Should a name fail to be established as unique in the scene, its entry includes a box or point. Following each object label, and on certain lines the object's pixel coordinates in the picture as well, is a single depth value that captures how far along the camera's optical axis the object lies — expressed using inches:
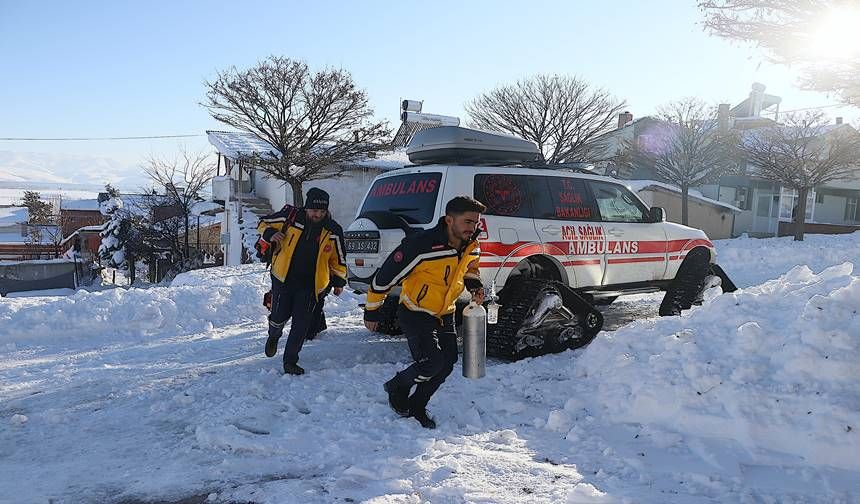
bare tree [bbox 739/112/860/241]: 1086.2
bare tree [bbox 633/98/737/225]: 1127.6
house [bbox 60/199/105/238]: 1939.0
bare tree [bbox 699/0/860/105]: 376.5
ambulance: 231.3
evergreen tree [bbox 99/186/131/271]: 1192.8
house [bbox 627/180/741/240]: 1191.6
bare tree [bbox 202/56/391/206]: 839.7
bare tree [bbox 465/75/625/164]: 1105.4
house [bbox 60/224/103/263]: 1454.2
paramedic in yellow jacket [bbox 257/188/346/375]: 207.5
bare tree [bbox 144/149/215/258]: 1211.2
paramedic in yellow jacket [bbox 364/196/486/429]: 157.4
